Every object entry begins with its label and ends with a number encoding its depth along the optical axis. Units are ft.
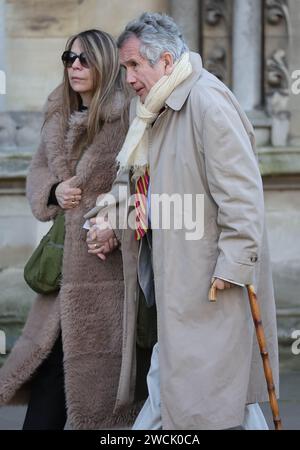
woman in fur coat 30.45
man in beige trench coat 26.78
